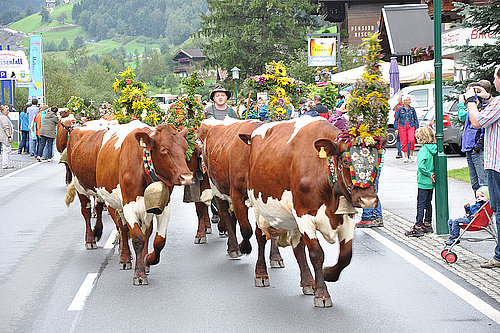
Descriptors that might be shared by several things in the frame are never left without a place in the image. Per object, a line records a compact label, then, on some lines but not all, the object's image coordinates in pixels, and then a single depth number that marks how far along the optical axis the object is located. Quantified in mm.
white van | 29641
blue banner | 46500
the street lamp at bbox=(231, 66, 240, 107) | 54500
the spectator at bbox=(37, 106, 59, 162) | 29172
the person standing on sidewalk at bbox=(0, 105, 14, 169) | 27562
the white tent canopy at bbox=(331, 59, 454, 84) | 33312
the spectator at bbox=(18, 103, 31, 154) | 34344
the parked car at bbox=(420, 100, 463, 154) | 25453
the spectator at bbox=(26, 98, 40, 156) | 33875
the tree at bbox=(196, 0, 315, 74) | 70688
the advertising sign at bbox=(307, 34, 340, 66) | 45469
